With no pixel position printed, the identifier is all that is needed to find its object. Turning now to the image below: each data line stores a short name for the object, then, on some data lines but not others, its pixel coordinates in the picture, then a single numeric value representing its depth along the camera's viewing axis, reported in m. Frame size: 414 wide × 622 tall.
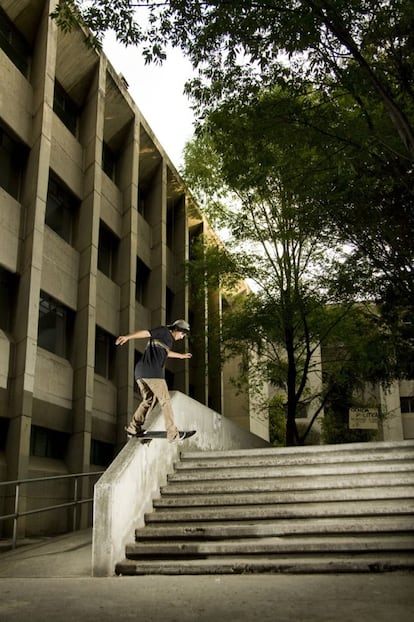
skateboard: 8.01
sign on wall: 19.81
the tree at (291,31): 7.17
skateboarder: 7.98
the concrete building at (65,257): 14.83
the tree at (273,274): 19.45
